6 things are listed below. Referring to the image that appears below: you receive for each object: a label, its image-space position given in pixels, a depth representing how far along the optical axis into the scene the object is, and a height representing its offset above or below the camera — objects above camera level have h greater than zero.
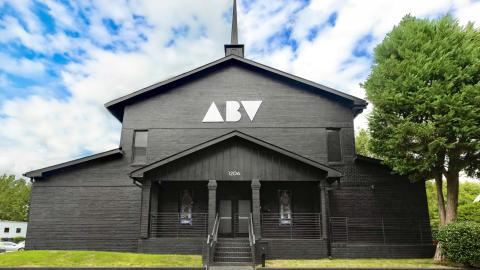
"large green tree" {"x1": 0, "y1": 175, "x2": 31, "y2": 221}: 58.25 +2.37
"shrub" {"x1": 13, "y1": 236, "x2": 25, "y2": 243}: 39.18 -2.64
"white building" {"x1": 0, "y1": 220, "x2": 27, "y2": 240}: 38.75 -1.63
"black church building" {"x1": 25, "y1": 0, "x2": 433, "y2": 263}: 14.92 +1.34
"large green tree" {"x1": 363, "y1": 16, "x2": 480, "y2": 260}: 13.41 +4.08
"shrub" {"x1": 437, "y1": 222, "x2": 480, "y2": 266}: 12.43 -0.95
